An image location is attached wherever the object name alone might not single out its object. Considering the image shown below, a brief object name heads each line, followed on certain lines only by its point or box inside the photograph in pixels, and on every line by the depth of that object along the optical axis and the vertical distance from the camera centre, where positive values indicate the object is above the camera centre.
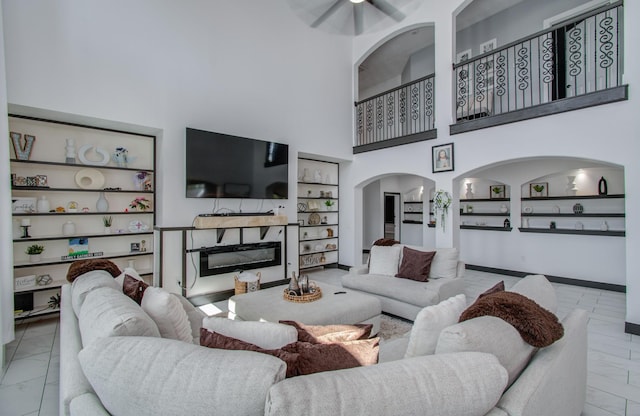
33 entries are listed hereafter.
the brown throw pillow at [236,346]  1.01 -0.53
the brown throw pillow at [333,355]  1.03 -0.56
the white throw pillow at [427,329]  1.39 -0.59
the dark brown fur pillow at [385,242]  4.51 -0.53
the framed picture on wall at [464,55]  6.67 +3.55
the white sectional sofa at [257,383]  0.77 -0.52
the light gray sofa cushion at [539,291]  1.78 -0.54
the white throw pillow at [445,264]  3.84 -0.75
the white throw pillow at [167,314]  1.61 -0.59
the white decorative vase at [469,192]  6.88 +0.37
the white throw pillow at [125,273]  2.33 -0.57
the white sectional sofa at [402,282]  3.44 -0.95
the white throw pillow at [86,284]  1.81 -0.52
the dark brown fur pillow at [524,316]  1.29 -0.50
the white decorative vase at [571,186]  5.38 +0.40
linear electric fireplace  4.39 -0.80
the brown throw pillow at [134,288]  1.87 -0.53
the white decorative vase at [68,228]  3.73 -0.25
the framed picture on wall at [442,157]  4.91 +0.87
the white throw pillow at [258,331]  1.32 -0.58
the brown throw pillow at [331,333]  1.30 -0.58
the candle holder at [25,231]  3.47 -0.27
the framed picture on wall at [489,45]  6.24 +3.54
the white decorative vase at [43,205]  3.57 +0.04
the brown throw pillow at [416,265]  3.80 -0.76
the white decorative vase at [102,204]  3.96 +0.06
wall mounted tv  4.25 +0.66
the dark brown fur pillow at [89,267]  2.37 -0.50
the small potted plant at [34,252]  3.51 -0.52
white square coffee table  2.66 -0.97
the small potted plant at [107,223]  4.02 -0.21
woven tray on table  2.98 -0.92
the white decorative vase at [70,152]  3.71 +0.72
